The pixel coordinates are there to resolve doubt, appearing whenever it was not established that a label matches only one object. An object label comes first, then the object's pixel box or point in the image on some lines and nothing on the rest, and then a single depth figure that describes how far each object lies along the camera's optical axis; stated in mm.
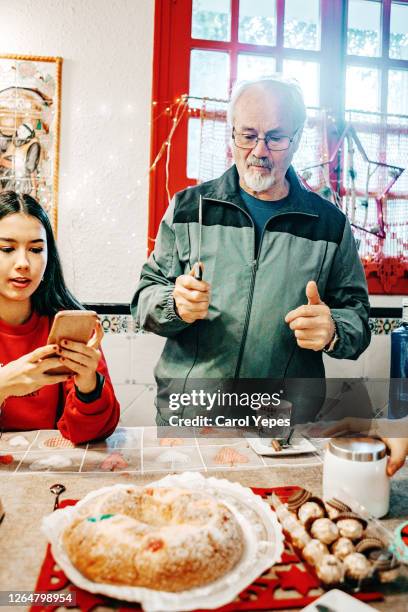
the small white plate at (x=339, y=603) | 482
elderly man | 1347
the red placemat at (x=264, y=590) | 492
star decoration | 1912
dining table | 535
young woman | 919
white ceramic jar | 670
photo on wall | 1758
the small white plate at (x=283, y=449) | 883
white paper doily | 495
